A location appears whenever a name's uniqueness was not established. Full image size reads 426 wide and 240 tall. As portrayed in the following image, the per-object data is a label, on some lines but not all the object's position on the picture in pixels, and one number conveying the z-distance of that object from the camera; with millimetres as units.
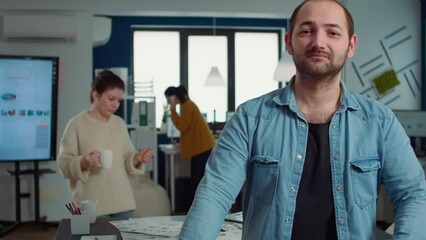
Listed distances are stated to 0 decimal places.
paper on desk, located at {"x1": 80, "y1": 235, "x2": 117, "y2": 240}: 1936
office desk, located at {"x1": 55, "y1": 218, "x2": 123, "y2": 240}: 2023
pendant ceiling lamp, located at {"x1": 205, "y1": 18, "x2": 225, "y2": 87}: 7078
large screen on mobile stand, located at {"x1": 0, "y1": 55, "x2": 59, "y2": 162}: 5023
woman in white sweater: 2777
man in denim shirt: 1295
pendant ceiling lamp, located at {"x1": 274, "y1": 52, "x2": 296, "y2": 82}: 5234
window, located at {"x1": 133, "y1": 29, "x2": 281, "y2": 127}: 7895
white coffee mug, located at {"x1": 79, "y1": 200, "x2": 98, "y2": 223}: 2202
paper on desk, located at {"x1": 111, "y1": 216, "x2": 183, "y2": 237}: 2105
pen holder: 2068
